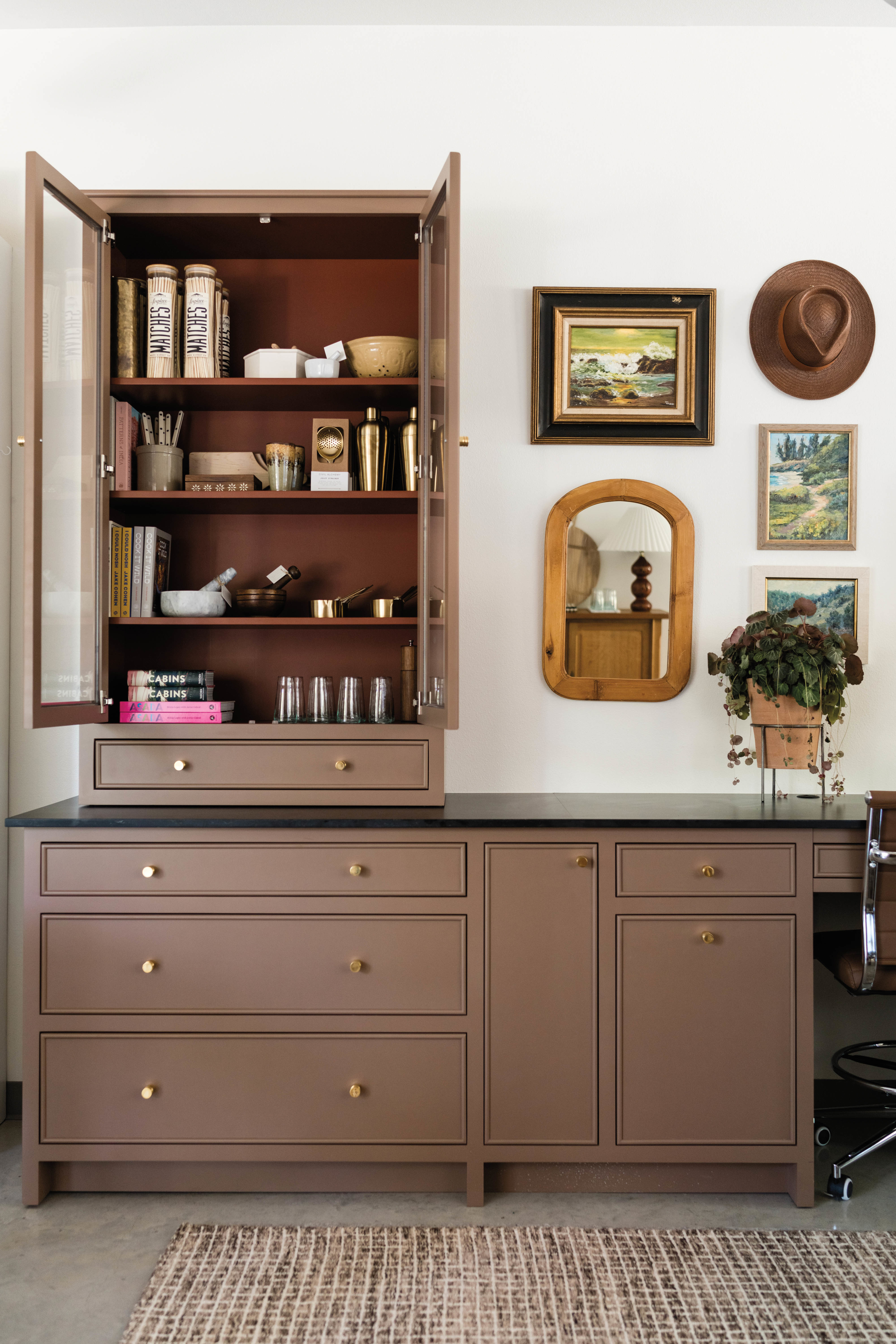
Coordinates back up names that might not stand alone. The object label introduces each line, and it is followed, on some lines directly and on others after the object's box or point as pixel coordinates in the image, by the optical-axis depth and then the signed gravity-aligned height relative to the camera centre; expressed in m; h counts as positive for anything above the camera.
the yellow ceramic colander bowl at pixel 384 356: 2.52 +0.89
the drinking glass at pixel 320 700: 2.53 -0.11
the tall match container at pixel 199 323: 2.51 +0.98
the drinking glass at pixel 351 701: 2.54 -0.11
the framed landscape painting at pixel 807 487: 2.82 +0.58
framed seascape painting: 2.79 +0.97
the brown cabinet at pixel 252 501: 2.24 +0.47
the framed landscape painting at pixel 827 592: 2.83 +0.24
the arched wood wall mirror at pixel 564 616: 2.79 +0.16
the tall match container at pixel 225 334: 2.55 +0.96
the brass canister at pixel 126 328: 2.50 +0.96
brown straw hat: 2.79 +1.08
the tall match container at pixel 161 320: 2.50 +0.98
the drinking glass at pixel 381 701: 2.53 -0.11
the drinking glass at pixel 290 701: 2.52 -0.11
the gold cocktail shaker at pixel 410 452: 2.52 +0.61
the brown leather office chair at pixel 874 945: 2.19 -0.72
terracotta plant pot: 2.57 -0.20
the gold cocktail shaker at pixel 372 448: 2.54 +0.63
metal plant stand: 2.60 -0.26
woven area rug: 1.83 -1.40
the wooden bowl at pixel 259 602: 2.56 +0.18
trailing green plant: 2.53 +0.01
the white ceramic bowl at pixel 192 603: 2.52 +0.17
